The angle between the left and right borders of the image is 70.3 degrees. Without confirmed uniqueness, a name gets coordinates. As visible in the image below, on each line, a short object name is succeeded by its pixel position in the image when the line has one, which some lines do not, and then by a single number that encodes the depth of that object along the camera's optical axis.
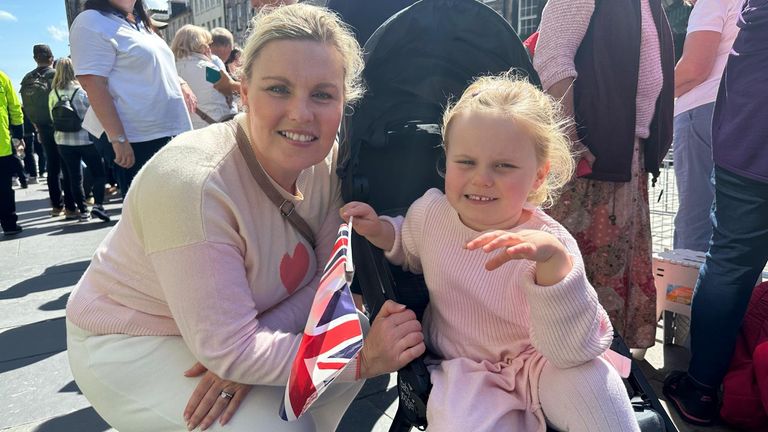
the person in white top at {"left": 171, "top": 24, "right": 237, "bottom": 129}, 3.83
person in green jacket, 5.53
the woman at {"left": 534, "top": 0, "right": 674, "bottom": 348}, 2.22
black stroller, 1.76
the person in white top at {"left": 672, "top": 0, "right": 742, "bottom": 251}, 2.50
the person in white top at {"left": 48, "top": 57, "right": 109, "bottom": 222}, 6.11
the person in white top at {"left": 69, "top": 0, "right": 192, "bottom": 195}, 2.79
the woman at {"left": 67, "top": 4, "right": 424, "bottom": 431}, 1.34
